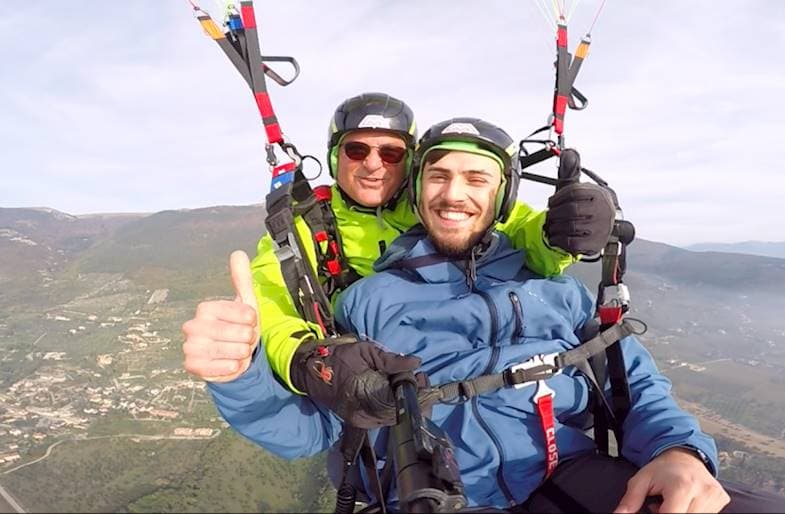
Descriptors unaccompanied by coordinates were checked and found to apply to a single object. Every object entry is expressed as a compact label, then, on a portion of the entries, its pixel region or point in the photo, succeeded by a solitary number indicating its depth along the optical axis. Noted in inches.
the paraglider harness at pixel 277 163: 37.7
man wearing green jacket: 22.3
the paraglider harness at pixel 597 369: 29.9
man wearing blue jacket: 28.3
